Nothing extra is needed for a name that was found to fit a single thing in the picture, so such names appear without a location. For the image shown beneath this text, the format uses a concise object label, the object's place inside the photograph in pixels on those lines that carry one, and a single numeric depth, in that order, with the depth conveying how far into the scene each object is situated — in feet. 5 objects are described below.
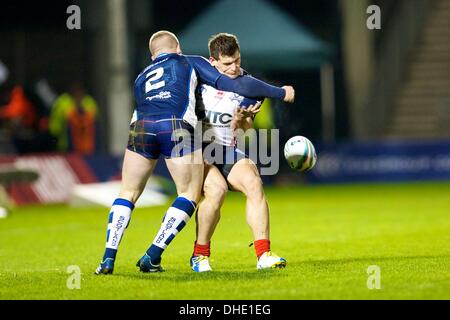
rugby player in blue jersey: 32.81
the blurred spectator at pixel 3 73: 88.49
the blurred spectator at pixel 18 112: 88.07
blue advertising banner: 82.17
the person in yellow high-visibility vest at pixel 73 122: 88.12
